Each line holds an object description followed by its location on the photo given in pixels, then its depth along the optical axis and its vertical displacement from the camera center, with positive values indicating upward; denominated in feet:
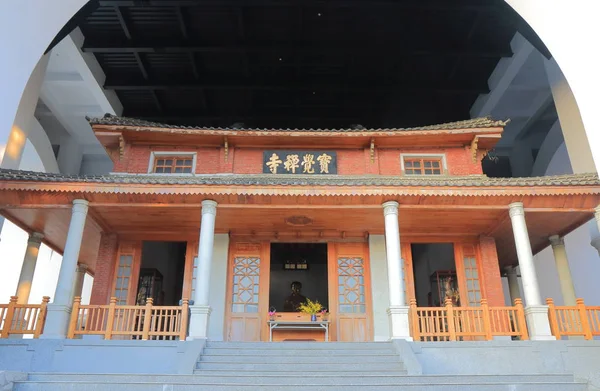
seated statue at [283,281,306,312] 47.78 +4.69
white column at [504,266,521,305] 51.21 +6.90
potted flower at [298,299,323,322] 38.75 +3.04
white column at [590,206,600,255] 35.09 +8.81
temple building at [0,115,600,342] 33.65 +10.11
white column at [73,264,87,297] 51.29 +7.22
